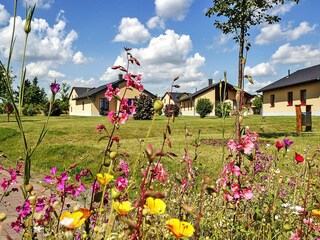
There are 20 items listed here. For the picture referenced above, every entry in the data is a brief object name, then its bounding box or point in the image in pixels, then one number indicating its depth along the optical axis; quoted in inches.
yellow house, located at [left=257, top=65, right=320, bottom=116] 937.6
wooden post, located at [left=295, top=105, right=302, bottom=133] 460.6
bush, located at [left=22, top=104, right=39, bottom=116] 1443.5
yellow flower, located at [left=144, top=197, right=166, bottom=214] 32.1
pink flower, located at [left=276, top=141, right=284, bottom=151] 57.5
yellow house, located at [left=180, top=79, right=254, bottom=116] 1494.6
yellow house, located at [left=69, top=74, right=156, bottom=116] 1387.1
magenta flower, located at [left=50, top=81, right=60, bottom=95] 40.2
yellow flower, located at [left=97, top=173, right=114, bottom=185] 33.9
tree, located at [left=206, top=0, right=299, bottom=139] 358.4
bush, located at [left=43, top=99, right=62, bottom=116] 1388.8
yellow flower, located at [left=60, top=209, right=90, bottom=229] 26.0
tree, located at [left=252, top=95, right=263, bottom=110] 1676.2
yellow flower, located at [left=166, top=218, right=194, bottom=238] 27.0
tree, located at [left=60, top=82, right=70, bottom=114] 1573.0
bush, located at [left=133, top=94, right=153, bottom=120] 854.3
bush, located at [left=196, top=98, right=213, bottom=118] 1122.6
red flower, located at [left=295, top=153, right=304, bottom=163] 51.7
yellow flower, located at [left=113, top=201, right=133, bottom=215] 29.4
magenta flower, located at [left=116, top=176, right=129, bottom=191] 48.5
